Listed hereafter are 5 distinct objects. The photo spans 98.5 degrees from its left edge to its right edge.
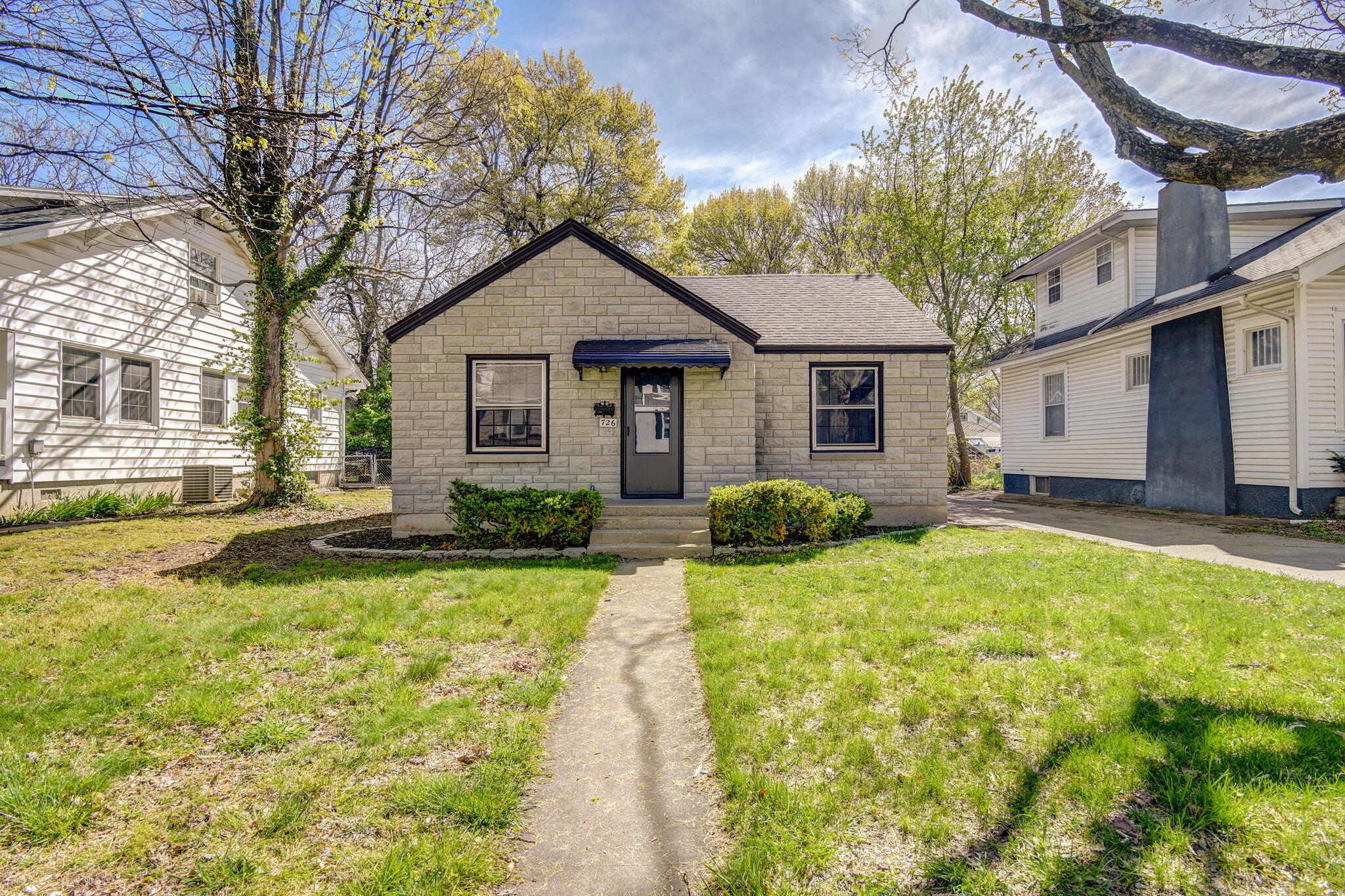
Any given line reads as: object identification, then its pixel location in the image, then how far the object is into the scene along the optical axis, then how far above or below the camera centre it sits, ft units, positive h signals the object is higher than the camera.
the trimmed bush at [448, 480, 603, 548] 27.73 -3.01
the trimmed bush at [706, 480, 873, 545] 27.84 -2.81
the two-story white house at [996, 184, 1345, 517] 31.89 +6.39
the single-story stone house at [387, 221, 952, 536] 32.32 +4.02
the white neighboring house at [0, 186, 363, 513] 31.65 +6.65
